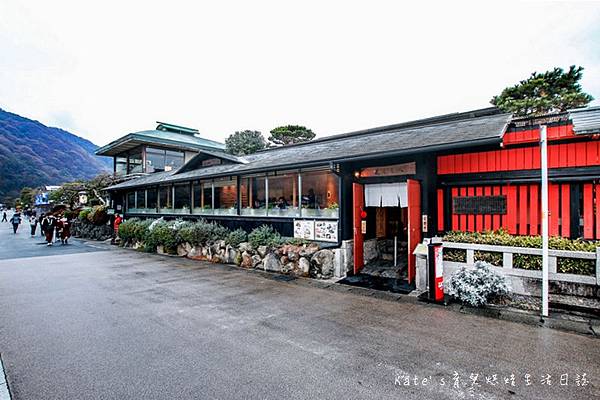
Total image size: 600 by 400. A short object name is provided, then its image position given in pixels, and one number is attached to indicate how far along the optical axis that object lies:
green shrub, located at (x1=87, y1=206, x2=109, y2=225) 19.89
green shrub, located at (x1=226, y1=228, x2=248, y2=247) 10.38
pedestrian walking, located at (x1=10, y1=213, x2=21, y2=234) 22.96
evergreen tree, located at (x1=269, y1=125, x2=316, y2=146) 32.22
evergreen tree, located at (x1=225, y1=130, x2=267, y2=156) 30.74
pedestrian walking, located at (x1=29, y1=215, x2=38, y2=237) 21.43
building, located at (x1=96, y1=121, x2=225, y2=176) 23.17
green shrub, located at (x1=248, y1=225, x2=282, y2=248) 9.27
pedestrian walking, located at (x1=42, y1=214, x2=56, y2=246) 15.78
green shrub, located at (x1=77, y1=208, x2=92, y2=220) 21.25
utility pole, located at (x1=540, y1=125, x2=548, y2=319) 4.98
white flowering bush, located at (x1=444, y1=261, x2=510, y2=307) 5.52
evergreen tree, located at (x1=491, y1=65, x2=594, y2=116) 16.83
